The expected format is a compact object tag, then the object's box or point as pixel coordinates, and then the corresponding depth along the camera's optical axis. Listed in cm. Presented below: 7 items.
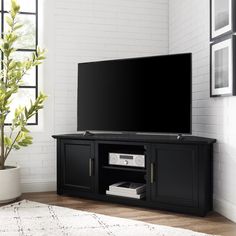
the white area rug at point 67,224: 274
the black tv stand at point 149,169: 320
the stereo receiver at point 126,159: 354
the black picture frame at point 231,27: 301
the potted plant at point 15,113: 358
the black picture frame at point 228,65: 302
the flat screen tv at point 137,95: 339
